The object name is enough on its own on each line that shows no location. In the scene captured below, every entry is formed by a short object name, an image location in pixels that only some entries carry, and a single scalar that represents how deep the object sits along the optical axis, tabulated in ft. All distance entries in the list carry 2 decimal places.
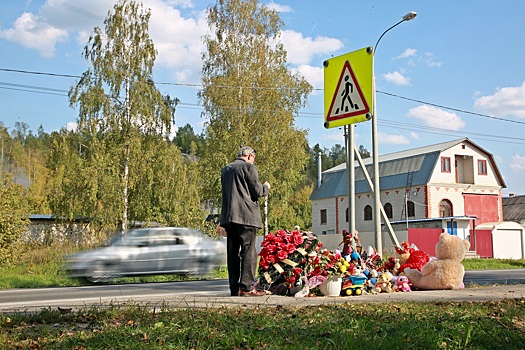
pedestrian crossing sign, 29.94
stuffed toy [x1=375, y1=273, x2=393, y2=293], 27.89
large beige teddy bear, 28.73
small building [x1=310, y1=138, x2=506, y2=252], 173.99
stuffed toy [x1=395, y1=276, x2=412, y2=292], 28.68
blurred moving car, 57.41
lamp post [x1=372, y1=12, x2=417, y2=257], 37.06
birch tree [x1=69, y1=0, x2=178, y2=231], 111.65
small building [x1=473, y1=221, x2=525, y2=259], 154.61
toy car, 26.32
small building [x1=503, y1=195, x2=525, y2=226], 217.60
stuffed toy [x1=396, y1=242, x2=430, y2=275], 31.14
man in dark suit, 24.94
